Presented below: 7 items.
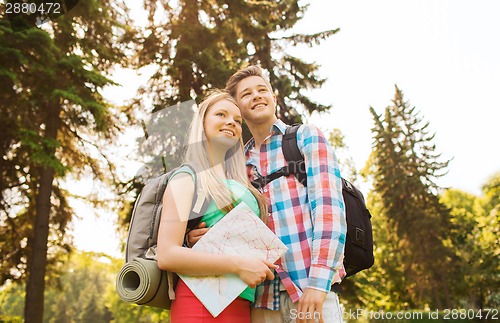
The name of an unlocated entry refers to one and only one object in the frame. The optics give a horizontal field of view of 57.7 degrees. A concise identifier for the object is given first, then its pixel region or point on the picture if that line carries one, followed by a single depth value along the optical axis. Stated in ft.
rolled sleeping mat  6.68
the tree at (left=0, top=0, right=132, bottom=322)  30.68
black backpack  7.89
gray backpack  6.73
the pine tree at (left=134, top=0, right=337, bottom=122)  37.09
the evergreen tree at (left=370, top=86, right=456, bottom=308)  80.64
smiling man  7.06
